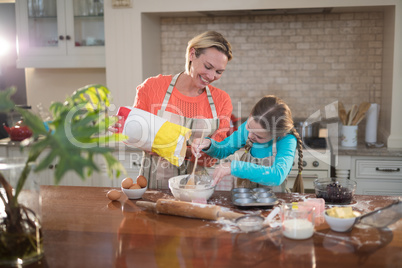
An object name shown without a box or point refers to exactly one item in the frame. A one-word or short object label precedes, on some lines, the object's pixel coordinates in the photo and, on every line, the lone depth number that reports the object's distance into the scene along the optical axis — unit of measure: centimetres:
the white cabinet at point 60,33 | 385
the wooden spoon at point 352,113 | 357
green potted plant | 130
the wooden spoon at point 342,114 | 361
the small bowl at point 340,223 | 163
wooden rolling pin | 177
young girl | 209
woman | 259
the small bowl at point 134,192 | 205
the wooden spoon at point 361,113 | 355
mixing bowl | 195
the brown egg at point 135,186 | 207
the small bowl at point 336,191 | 196
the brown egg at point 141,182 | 209
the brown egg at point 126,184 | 206
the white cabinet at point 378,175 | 337
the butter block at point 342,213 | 166
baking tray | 189
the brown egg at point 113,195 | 203
